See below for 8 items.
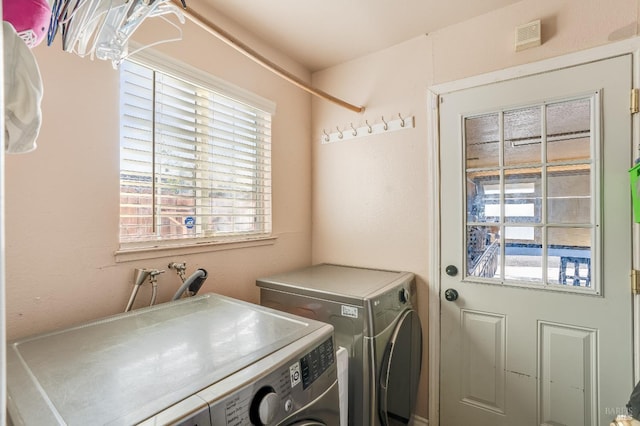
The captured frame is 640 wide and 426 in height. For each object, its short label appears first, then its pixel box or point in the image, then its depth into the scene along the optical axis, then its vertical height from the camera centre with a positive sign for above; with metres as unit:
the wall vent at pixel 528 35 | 1.58 +0.93
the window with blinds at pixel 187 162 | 1.38 +0.27
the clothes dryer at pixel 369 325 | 1.40 -0.55
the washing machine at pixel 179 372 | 0.65 -0.41
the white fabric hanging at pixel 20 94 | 0.52 +0.21
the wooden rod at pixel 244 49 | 1.12 +0.73
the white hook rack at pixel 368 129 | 2.01 +0.59
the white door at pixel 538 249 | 1.44 -0.19
